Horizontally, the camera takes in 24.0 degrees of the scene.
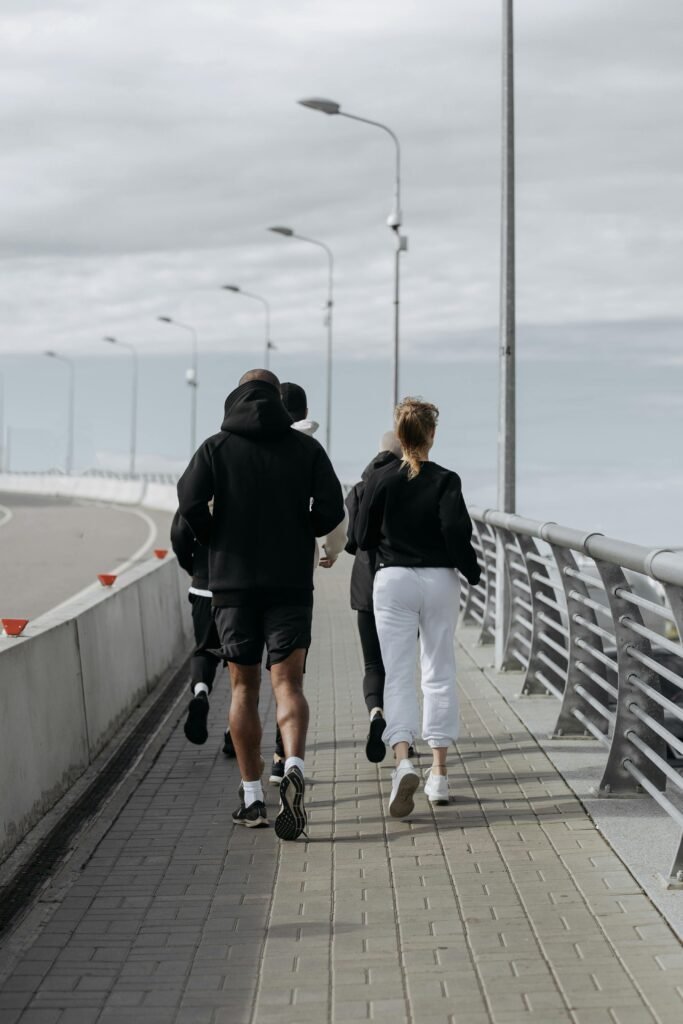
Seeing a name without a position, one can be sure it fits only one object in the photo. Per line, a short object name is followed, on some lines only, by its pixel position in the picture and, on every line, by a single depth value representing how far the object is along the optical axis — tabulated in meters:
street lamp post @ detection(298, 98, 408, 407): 27.11
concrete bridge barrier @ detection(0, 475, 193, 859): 6.69
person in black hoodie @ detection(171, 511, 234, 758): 8.12
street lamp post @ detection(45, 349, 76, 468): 83.81
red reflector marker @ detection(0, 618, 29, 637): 7.16
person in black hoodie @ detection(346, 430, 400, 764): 7.89
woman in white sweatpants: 7.18
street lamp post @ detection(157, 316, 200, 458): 67.19
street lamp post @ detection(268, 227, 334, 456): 41.32
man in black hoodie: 6.72
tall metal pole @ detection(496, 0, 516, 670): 13.05
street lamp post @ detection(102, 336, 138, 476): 73.25
